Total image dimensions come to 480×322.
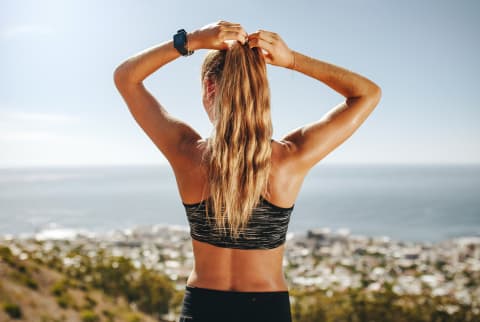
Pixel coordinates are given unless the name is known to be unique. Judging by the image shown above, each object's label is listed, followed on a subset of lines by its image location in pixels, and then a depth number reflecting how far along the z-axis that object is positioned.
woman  1.10
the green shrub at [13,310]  4.81
